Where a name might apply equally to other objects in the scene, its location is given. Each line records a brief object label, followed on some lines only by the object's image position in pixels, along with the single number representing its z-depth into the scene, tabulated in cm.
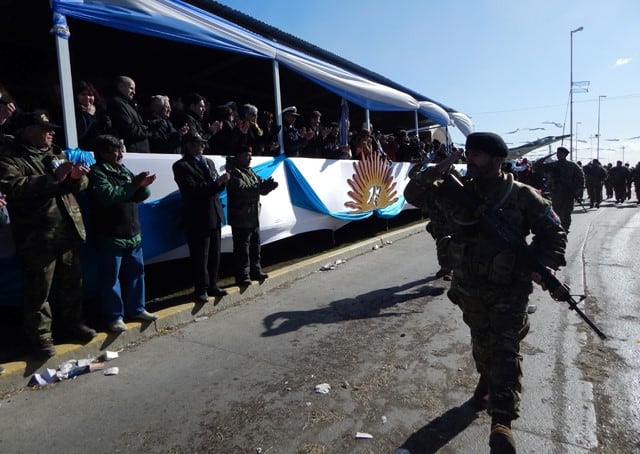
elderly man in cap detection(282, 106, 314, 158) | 638
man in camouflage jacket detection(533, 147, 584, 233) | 797
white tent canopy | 356
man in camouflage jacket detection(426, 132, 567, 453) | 226
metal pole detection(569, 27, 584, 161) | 2842
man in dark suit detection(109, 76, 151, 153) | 384
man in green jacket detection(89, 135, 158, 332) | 334
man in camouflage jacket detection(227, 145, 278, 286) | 472
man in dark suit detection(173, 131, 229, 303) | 405
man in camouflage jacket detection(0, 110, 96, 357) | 283
